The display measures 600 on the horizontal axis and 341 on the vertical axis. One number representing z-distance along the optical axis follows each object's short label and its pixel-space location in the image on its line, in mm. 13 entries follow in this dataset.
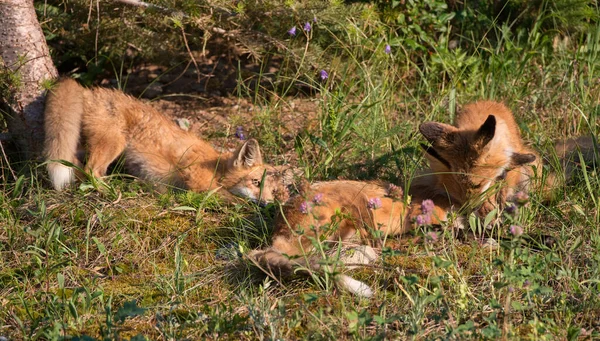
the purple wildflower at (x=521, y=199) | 6937
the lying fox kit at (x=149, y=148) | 11953
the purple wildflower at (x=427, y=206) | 7389
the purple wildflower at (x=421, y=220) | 7173
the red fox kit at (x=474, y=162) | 9547
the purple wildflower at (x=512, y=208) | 7105
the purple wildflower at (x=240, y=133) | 12961
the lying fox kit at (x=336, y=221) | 8055
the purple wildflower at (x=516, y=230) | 6613
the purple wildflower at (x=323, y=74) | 12297
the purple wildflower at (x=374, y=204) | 7687
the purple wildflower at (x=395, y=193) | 7879
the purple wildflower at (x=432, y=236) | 7133
